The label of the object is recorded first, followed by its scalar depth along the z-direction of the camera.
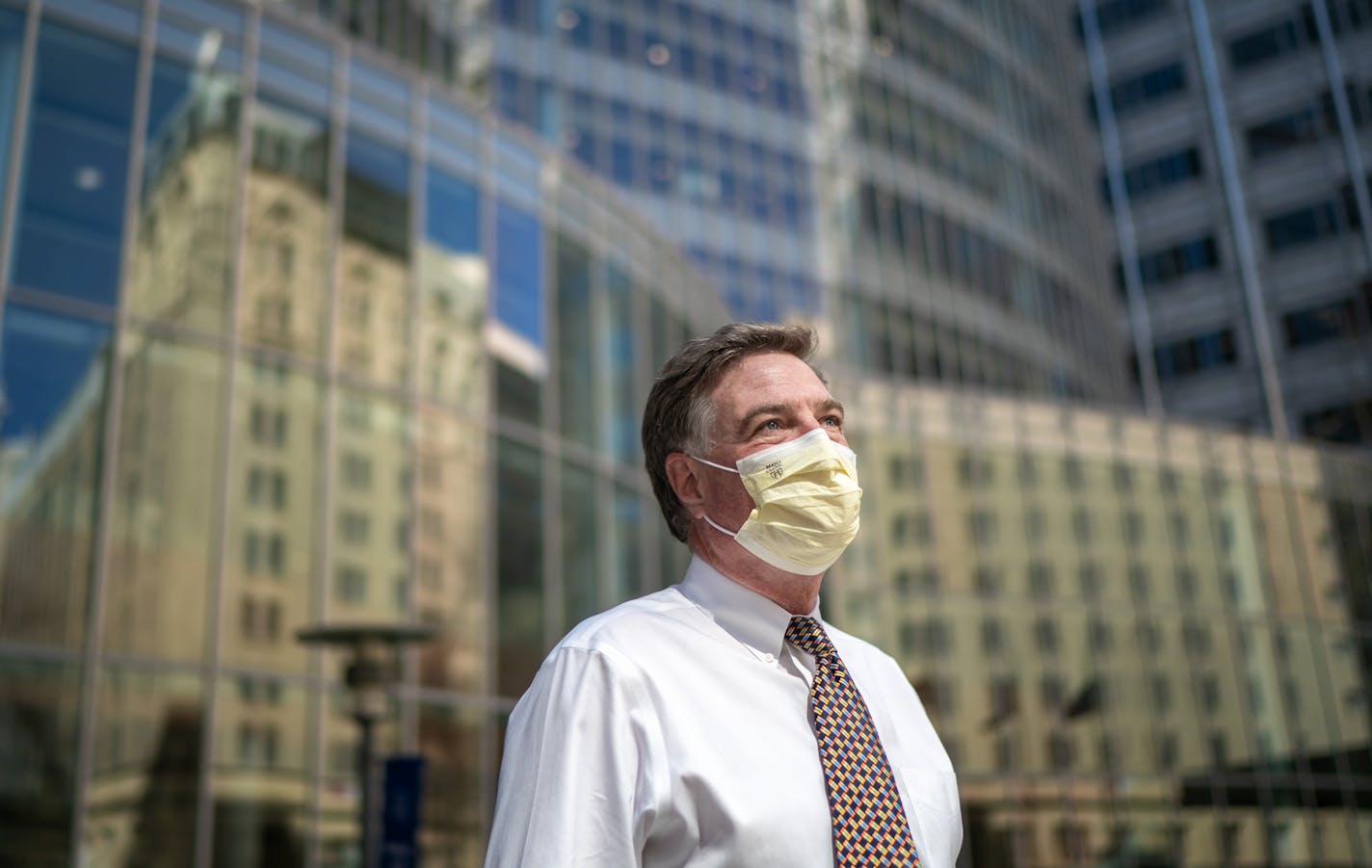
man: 1.88
